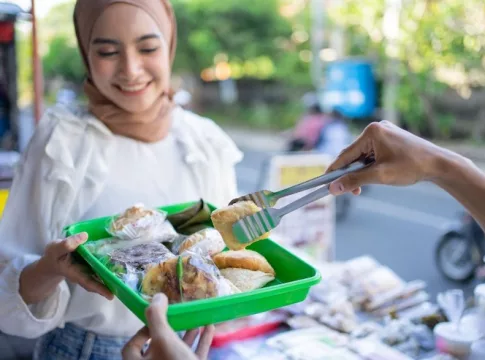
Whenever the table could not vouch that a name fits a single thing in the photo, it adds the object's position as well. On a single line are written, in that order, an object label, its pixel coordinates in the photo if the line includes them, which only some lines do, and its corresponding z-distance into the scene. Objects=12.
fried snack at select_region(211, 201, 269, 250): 1.13
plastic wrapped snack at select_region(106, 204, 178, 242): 1.30
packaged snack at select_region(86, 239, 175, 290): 1.11
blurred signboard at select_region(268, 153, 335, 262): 3.84
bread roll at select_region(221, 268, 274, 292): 1.11
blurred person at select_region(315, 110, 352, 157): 6.64
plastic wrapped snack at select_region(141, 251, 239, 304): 1.03
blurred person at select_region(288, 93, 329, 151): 6.82
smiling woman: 1.42
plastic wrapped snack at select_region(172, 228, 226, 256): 1.23
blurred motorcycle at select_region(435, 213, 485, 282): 4.80
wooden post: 2.57
